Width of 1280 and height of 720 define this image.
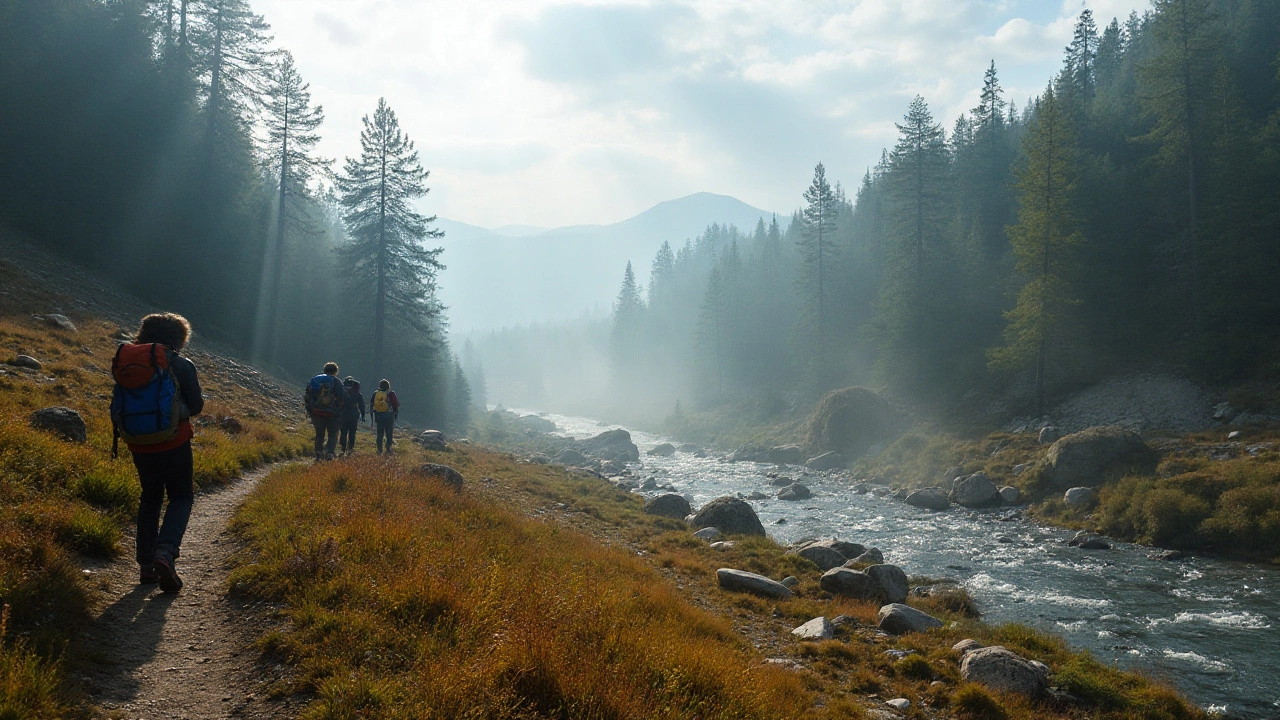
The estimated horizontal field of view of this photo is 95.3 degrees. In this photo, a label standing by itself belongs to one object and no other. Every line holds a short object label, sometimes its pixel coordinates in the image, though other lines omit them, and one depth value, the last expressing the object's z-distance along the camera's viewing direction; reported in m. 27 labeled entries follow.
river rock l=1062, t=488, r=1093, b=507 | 21.39
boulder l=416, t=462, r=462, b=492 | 14.69
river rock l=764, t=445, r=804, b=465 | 41.87
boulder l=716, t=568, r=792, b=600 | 12.12
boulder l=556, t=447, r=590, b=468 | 39.91
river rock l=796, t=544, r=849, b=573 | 15.32
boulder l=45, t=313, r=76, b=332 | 17.73
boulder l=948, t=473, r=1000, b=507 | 24.48
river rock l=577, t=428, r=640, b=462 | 46.32
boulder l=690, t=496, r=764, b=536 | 18.56
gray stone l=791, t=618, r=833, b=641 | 9.82
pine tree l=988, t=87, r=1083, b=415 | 31.27
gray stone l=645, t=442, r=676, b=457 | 51.95
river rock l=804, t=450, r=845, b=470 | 38.00
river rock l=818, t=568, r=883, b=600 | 12.80
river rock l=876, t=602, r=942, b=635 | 10.60
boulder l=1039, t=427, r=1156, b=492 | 22.20
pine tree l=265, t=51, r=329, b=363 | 37.03
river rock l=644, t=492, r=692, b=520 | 20.88
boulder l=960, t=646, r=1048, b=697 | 8.25
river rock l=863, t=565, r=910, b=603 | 12.91
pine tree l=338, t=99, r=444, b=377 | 36.94
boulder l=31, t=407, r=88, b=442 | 9.31
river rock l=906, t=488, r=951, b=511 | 25.16
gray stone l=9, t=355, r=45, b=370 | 13.06
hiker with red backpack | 5.80
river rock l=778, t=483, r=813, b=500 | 28.81
